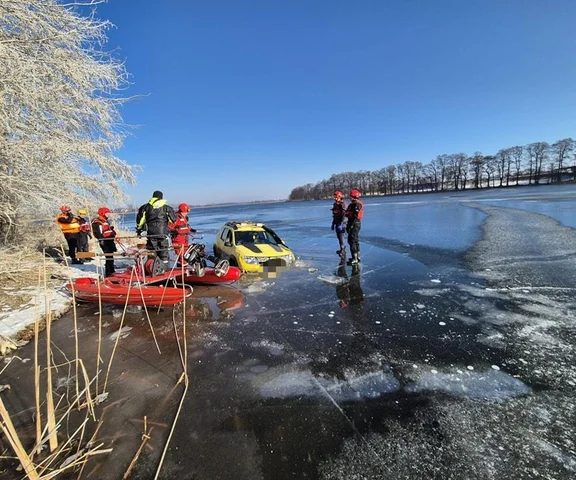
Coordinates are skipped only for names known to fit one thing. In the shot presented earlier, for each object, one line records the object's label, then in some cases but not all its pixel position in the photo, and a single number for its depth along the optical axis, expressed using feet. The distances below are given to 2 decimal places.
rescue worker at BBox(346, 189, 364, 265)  29.78
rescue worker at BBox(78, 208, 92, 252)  31.93
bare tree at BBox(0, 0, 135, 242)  22.35
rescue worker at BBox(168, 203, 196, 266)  26.04
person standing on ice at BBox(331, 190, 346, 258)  32.57
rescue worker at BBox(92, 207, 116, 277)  27.47
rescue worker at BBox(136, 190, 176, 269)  22.75
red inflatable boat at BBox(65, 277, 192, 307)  17.93
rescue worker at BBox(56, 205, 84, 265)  30.45
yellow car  26.37
